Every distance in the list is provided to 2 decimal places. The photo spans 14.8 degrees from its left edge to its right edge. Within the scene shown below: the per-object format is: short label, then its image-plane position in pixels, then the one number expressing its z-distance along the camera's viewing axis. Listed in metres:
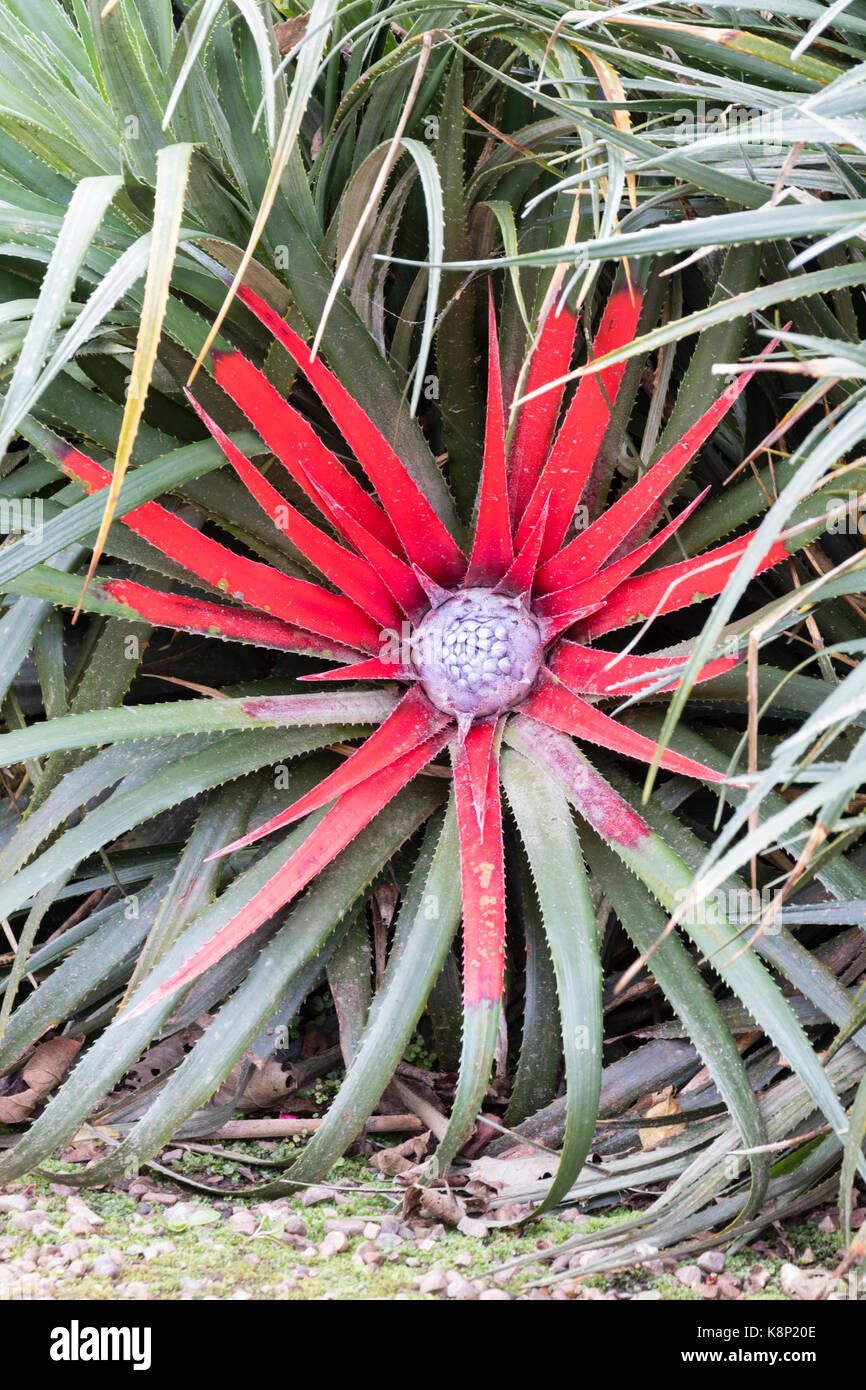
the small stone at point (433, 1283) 0.98
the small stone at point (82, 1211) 1.02
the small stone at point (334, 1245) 1.00
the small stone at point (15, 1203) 1.03
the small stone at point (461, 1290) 0.98
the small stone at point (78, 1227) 1.01
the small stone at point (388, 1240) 1.01
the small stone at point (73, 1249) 0.99
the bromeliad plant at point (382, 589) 1.00
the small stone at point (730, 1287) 0.98
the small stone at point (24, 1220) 1.02
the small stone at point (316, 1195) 1.05
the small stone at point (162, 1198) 1.05
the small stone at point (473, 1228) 1.02
